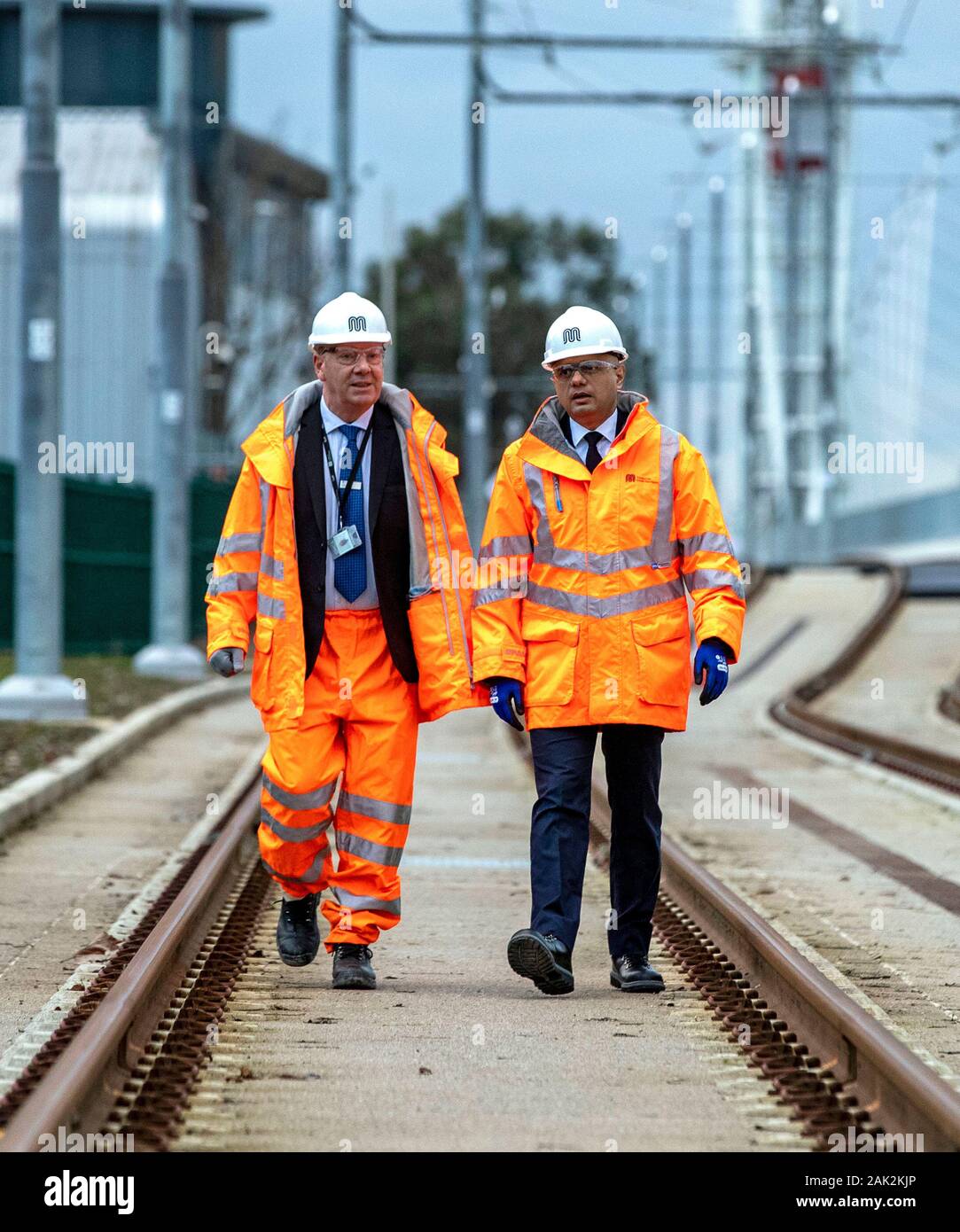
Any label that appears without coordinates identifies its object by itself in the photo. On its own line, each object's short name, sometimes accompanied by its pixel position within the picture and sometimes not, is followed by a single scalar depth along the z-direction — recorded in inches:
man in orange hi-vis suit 297.1
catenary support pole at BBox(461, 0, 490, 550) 1492.4
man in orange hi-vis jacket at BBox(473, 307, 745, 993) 290.2
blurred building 2043.6
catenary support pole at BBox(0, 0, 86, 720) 695.1
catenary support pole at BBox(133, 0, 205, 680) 978.7
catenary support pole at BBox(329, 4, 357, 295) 1268.5
